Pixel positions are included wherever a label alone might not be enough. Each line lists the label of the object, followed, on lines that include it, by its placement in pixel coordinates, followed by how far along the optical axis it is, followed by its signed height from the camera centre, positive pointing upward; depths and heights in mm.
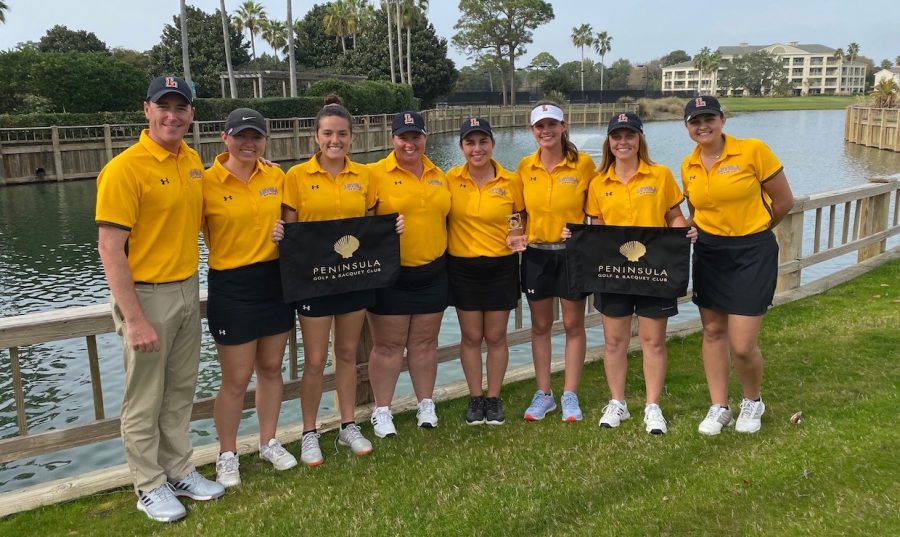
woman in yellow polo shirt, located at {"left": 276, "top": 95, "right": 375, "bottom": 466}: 4363 -527
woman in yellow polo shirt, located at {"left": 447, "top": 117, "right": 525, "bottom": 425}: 4809 -743
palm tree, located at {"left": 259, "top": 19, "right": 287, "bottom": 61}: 75875 +10418
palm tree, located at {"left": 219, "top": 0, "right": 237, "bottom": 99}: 42756 +4887
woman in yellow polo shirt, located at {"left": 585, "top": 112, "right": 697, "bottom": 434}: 4605 -588
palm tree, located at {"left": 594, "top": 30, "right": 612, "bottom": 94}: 138500 +15281
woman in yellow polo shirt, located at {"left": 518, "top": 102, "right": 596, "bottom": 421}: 4828 -554
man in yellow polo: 3561 -748
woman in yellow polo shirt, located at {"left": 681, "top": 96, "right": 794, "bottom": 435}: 4402 -629
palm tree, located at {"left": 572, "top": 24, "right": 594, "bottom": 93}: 135125 +16402
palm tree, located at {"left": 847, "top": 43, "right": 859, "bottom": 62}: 156288 +14612
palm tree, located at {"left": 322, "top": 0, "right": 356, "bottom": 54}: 73188 +11236
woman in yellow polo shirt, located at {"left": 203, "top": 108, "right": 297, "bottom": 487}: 4031 -730
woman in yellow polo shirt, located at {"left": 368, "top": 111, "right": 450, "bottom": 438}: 4688 -929
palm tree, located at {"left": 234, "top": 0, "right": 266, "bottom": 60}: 69938 +11388
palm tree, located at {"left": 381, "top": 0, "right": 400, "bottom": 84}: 60300 +7000
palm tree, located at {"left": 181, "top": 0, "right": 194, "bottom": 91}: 35116 +4297
